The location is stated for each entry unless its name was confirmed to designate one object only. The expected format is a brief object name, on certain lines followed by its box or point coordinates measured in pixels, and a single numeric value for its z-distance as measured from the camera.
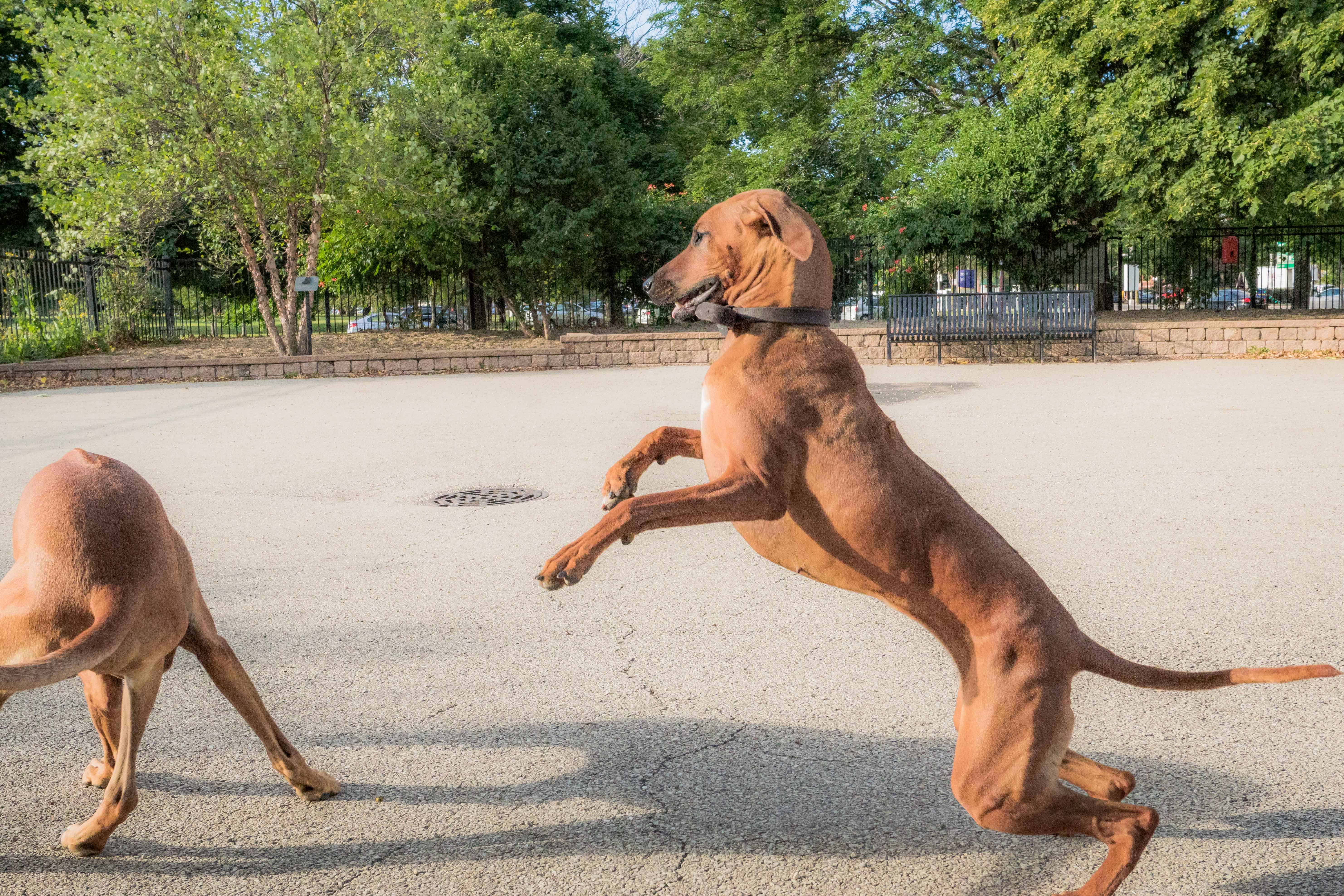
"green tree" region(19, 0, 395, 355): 17.42
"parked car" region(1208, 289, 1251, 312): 25.28
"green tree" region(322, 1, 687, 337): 20.69
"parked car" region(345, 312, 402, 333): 25.72
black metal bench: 18.81
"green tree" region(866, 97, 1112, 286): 22.41
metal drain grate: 7.66
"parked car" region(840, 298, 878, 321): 25.27
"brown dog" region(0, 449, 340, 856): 2.46
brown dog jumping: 2.31
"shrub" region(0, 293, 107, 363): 19.56
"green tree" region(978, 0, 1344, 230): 19.02
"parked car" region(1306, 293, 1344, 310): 25.94
